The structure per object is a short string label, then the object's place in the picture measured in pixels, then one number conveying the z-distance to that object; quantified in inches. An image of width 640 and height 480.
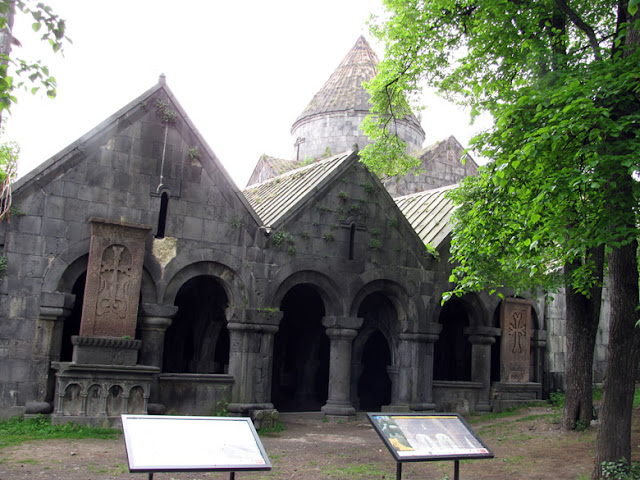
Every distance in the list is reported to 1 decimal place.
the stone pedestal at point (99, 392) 434.3
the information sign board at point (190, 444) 213.5
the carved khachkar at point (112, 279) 452.4
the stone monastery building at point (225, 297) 455.2
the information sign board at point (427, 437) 253.4
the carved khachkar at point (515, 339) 663.1
